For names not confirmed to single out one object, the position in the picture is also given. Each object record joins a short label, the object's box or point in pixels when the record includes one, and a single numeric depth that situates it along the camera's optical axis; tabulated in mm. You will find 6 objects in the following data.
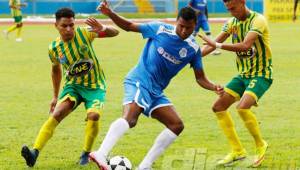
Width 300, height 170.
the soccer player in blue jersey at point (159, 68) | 16734
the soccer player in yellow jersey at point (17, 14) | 62844
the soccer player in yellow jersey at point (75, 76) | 18272
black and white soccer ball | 16469
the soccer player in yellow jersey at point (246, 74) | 18422
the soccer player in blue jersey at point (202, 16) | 48844
